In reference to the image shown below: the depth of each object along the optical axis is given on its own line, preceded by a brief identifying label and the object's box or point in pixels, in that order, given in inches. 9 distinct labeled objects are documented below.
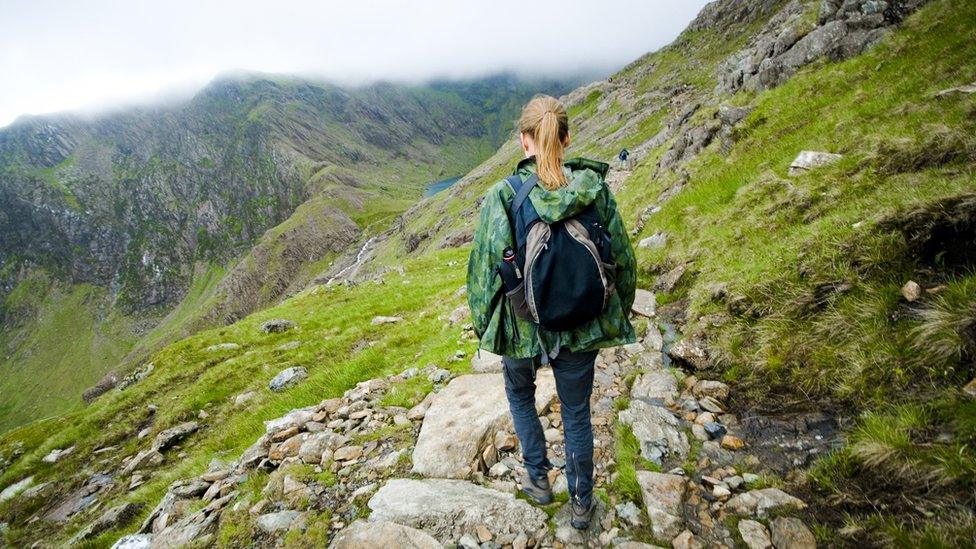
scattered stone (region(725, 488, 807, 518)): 165.9
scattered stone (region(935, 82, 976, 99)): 321.2
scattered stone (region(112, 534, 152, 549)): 249.4
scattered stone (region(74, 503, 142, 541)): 320.2
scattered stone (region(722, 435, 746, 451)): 206.2
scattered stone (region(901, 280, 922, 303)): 198.2
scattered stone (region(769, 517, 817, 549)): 148.5
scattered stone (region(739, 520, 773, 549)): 156.6
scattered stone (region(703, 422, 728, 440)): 217.8
